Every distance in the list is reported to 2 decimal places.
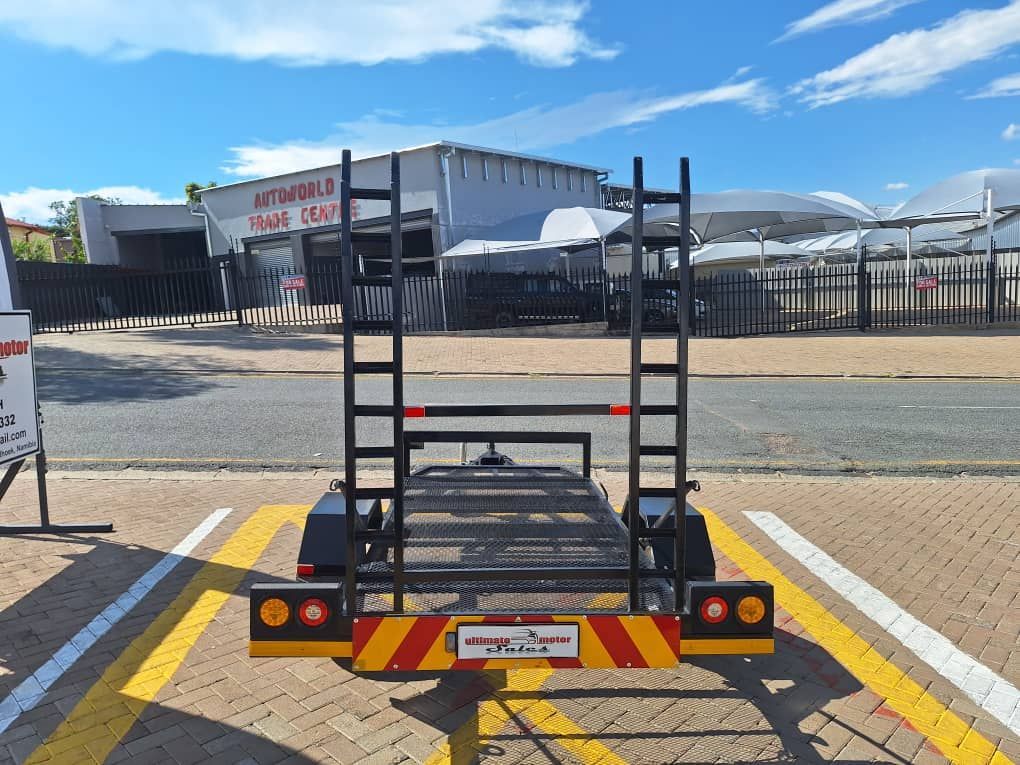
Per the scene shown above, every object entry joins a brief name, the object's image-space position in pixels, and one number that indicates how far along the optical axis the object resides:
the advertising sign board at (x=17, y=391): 4.62
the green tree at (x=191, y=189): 52.78
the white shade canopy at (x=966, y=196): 24.03
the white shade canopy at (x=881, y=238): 34.28
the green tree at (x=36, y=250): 41.69
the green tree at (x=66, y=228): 43.62
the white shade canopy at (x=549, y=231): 22.09
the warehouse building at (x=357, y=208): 26.70
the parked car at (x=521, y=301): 21.55
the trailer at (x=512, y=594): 2.56
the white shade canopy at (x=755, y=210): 21.58
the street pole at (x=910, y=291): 22.78
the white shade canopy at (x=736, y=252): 36.16
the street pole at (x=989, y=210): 23.31
